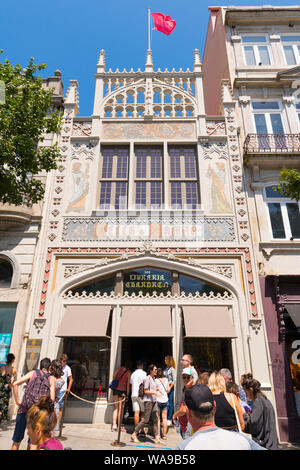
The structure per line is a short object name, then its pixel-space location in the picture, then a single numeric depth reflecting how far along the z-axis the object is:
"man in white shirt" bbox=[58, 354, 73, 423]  8.42
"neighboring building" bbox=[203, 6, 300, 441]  10.27
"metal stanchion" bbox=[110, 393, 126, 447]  7.00
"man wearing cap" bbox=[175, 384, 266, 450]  2.24
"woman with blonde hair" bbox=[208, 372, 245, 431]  4.27
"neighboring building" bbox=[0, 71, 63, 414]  10.27
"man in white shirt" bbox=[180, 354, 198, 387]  6.39
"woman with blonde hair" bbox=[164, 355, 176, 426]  9.05
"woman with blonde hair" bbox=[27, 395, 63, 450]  2.85
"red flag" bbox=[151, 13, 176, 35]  17.81
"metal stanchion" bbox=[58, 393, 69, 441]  7.56
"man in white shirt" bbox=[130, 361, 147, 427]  7.84
